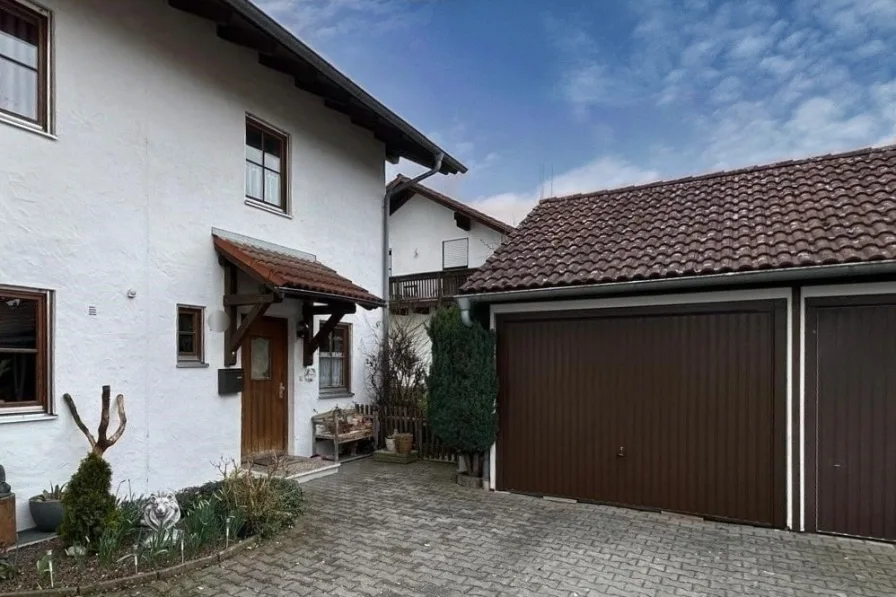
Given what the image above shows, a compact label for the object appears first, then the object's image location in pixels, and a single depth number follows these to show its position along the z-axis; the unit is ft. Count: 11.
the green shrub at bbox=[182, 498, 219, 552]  15.81
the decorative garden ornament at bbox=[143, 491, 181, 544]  15.69
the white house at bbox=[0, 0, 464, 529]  17.52
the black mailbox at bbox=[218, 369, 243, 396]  23.81
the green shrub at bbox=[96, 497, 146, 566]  14.65
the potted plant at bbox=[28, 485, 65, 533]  16.87
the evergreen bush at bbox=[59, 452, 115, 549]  15.19
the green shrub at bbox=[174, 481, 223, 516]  18.71
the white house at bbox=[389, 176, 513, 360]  55.72
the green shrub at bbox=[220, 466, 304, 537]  17.39
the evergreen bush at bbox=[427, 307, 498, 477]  23.32
